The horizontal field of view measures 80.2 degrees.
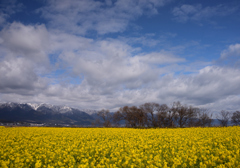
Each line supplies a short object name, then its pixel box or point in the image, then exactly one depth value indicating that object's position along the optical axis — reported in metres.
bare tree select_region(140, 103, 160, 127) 79.84
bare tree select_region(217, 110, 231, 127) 97.41
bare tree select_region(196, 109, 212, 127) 86.88
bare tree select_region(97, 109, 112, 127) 95.91
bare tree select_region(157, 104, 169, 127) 78.06
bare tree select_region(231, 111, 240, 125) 97.84
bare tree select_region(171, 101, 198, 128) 77.31
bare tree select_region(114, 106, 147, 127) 83.06
